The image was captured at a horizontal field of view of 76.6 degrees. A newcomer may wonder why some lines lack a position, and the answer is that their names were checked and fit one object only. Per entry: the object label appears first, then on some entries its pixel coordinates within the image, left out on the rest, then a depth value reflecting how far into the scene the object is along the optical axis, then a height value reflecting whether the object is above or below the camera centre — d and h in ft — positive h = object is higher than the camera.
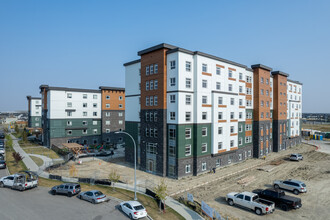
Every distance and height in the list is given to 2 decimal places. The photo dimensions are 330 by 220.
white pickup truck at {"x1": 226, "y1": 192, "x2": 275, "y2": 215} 73.00 -31.99
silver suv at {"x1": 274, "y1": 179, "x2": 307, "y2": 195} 93.16 -32.25
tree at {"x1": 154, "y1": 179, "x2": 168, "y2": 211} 73.05 -27.98
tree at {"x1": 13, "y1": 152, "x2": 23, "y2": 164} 136.05 -28.54
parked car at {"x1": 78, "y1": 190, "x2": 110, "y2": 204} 78.69 -31.69
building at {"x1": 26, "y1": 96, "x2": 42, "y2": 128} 330.95 +2.57
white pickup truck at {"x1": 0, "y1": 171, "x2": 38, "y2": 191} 93.25 -31.27
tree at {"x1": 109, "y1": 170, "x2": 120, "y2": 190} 95.36 -30.83
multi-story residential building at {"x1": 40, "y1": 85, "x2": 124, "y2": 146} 199.00 -1.23
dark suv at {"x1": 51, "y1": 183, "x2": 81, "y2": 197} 85.92 -31.46
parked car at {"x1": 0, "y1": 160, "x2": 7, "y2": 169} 130.33 -32.16
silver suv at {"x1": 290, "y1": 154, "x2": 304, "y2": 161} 157.25 -31.57
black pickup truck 75.92 -31.61
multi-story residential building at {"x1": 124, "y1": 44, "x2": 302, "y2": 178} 112.78 +2.65
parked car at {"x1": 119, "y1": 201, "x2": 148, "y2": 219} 66.59 -31.08
